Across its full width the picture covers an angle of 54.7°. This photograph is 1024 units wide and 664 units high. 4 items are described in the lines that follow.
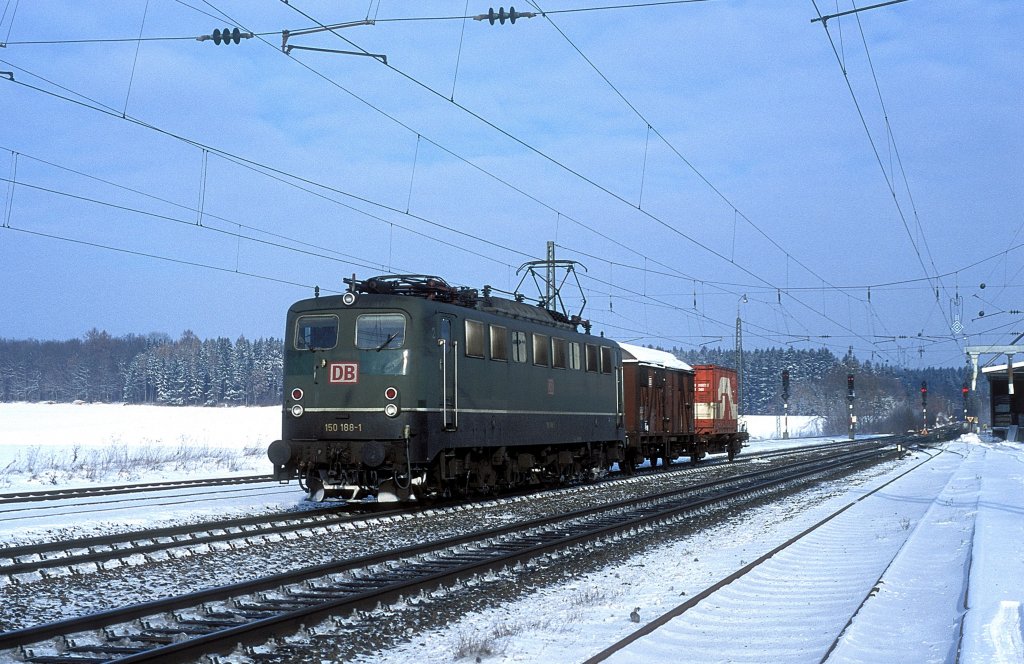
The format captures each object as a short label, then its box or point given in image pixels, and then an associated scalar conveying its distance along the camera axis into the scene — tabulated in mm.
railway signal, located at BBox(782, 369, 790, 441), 58075
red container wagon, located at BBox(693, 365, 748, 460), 36306
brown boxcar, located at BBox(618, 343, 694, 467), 28766
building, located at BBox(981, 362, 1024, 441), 66331
